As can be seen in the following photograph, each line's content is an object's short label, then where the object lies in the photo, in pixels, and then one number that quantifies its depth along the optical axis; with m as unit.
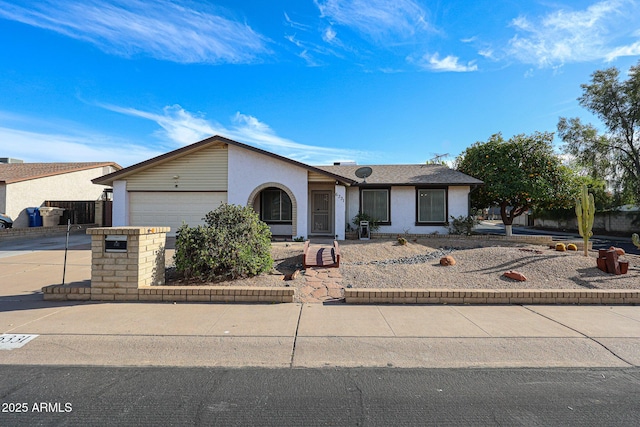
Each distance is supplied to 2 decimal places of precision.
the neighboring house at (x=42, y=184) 17.64
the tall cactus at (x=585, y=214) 9.59
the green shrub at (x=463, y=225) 14.84
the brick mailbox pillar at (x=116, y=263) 5.82
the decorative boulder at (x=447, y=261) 8.50
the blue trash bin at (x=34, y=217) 17.55
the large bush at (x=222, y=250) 6.68
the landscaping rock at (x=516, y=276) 7.16
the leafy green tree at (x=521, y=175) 14.43
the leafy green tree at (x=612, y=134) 20.38
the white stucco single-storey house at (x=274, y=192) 13.98
